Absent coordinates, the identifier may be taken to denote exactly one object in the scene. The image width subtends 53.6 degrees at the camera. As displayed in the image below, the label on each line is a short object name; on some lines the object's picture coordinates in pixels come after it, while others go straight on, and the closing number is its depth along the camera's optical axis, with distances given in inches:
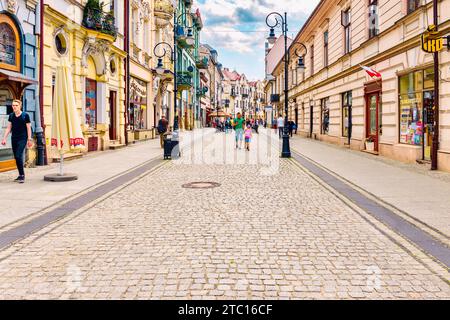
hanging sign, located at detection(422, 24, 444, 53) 451.5
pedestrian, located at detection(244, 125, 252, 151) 801.6
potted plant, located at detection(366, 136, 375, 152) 698.7
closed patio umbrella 391.9
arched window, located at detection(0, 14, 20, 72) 445.7
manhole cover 374.6
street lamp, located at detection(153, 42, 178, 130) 924.7
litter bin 627.8
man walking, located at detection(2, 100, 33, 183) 383.9
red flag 654.6
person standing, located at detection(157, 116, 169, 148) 793.2
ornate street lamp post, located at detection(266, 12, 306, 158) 661.9
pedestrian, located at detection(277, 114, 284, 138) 1201.4
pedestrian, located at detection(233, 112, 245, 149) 849.5
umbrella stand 395.5
